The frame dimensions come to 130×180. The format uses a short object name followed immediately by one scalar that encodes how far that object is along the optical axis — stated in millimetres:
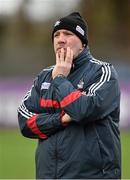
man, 10531
